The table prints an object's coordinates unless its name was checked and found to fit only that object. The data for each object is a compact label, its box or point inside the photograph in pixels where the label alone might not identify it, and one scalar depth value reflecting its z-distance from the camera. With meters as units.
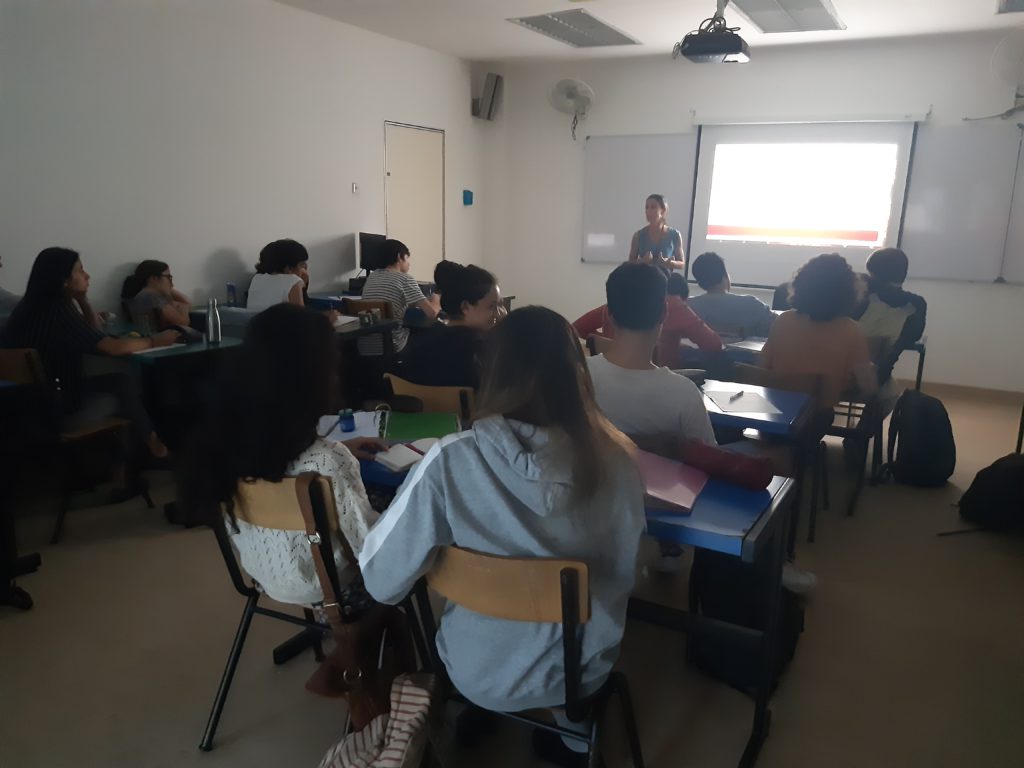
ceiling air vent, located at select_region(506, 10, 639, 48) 5.26
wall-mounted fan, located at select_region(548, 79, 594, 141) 6.61
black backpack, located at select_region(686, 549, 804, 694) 2.12
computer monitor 5.76
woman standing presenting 5.82
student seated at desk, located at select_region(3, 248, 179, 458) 3.17
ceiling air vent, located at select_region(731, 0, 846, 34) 4.79
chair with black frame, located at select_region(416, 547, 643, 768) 1.28
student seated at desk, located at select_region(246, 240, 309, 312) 4.42
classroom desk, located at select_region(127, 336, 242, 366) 3.33
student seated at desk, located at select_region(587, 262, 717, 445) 2.06
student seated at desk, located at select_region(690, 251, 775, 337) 4.01
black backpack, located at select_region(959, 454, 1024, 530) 3.20
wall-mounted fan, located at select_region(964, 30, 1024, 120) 4.74
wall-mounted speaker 7.05
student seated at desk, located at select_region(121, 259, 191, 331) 3.97
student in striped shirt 4.77
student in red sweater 3.30
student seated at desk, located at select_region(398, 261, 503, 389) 2.70
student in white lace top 1.63
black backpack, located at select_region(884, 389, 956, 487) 3.75
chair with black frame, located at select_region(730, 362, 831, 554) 2.85
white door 6.27
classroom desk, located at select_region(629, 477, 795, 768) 1.52
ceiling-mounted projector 3.87
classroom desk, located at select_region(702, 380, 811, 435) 2.47
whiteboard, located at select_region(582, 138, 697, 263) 6.72
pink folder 1.58
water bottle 3.62
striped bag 1.52
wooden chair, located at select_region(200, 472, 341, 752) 1.54
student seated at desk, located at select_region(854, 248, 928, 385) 4.00
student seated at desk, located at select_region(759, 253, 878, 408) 3.06
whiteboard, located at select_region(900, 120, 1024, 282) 5.53
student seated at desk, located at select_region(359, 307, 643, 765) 1.32
